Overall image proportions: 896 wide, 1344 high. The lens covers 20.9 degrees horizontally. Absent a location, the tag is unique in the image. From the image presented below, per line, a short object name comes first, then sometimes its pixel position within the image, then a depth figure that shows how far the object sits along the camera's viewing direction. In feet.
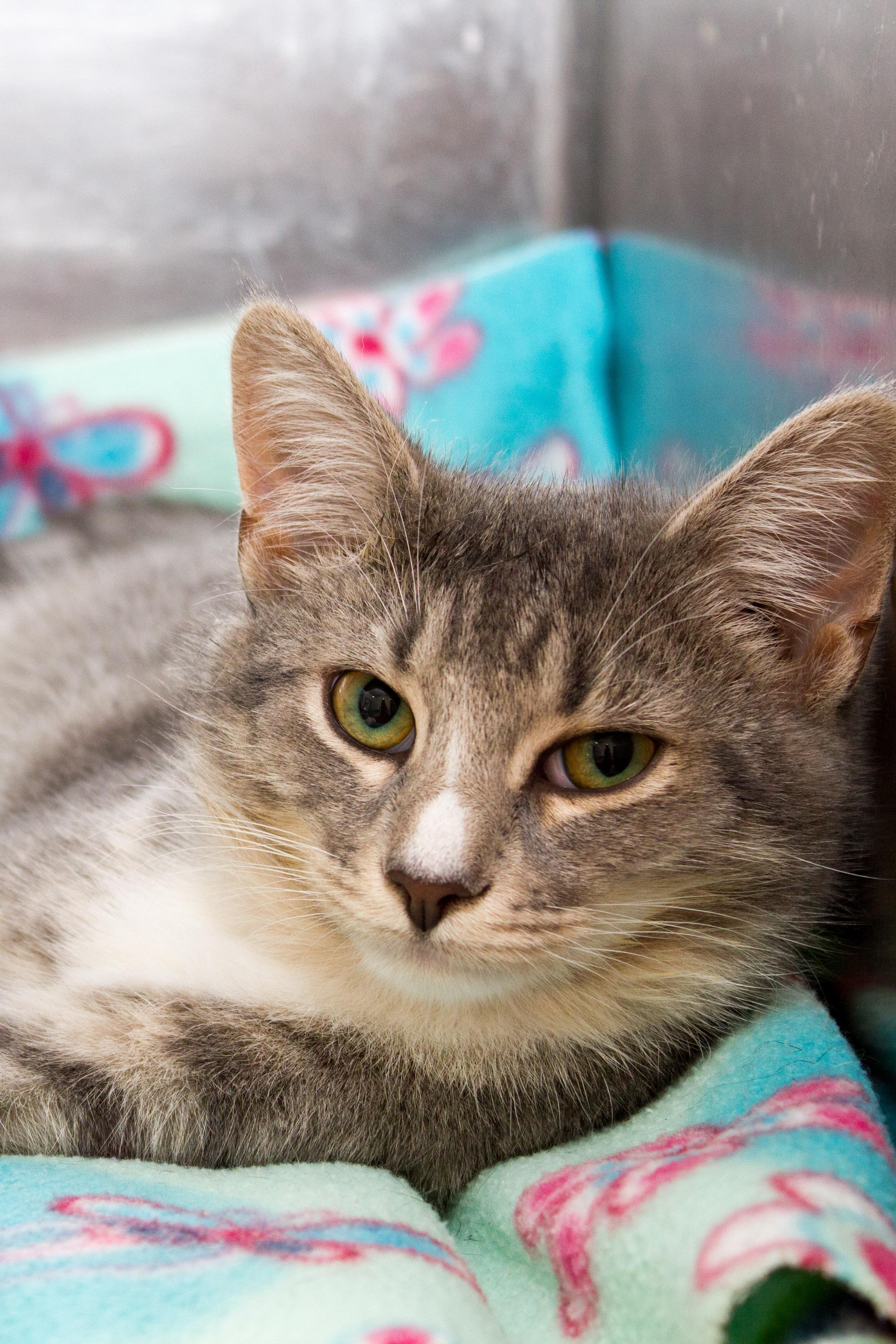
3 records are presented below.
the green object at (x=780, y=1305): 1.02
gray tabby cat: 1.17
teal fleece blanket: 1.04
